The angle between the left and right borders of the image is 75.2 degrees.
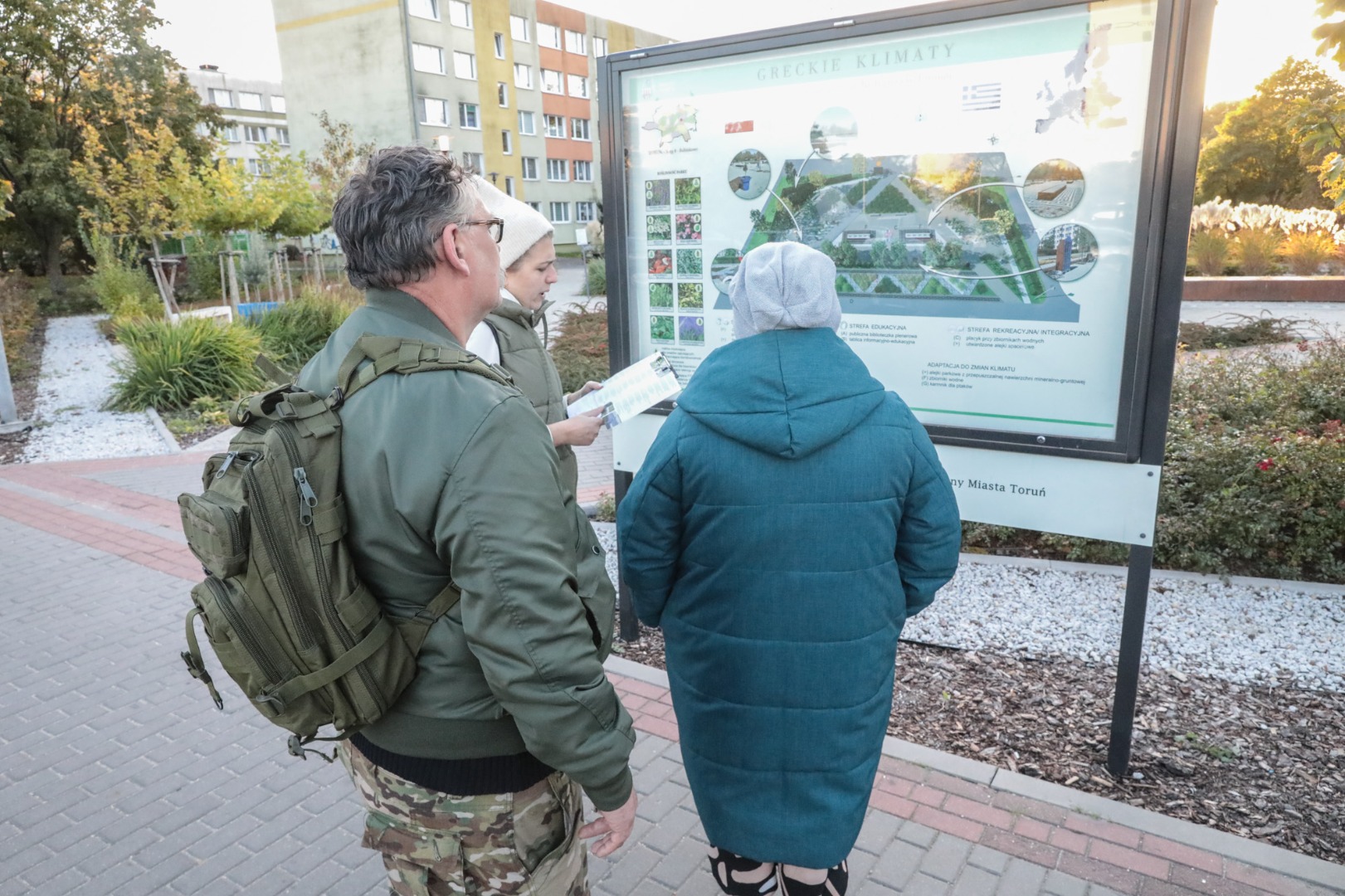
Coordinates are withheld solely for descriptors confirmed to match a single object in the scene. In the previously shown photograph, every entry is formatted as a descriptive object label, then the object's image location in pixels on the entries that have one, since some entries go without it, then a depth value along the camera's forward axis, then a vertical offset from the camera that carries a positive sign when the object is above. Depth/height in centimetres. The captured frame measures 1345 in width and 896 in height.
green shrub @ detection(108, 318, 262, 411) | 1130 -151
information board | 286 +15
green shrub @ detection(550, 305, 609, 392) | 1024 -135
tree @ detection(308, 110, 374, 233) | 2056 +210
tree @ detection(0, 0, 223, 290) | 2514 +462
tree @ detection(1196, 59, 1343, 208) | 3079 +228
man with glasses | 146 -57
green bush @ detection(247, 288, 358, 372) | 1283 -119
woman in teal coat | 185 -69
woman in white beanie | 281 -28
